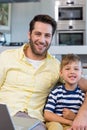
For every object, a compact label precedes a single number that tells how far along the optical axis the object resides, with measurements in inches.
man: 60.2
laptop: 32.2
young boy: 56.4
